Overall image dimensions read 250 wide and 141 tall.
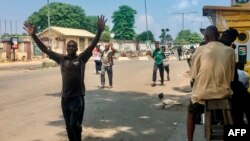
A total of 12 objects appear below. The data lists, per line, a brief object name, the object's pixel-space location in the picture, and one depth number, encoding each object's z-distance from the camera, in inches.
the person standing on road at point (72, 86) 182.5
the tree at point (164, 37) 2577.1
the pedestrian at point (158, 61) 492.9
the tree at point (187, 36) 3708.2
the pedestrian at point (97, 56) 641.0
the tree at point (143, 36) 3314.3
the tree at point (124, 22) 2920.6
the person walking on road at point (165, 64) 529.6
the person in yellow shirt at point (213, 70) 152.4
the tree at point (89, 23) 3058.0
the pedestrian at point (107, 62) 471.6
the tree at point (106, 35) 2413.7
